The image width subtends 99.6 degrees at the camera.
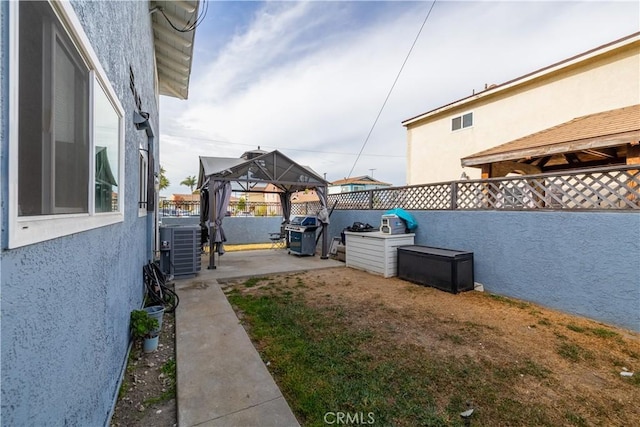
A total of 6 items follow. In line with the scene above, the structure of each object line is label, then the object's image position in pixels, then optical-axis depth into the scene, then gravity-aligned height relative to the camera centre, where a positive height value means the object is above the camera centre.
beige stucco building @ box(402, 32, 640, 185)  7.19 +3.53
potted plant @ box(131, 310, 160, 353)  3.07 -1.36
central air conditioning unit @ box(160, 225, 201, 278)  5.80 -0.85
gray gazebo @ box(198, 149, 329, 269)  7.13 +0.97
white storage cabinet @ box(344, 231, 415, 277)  6.49 -0.98
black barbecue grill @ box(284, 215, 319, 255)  9.12 -0.84
